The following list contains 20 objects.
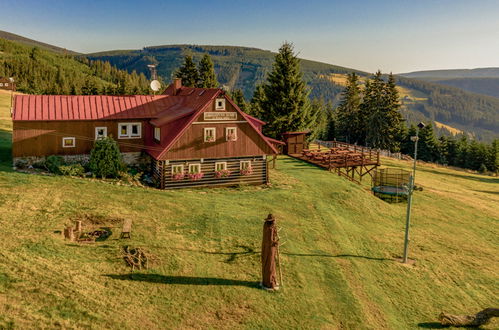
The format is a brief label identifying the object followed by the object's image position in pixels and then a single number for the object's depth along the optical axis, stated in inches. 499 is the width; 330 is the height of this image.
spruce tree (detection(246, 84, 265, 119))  2066.9
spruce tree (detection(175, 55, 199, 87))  2760.8
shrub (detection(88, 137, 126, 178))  1187.9
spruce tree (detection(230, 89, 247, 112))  3506.4
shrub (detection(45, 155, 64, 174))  1178.6
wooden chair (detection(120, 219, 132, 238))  791.1
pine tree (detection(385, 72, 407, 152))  3075.8
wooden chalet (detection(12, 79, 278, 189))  1205.1
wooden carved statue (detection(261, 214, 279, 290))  670.5
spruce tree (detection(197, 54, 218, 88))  2770.7
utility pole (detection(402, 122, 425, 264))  856.9
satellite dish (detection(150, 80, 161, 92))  1501.1
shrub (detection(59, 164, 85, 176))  1167.6
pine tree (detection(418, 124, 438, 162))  3666.3
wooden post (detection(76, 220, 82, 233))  780.6
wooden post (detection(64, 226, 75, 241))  754.6
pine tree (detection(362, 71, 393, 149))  3063.5
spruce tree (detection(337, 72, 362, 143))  3371.1
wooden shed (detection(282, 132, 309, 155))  1931.6
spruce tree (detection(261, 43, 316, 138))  2016.5
